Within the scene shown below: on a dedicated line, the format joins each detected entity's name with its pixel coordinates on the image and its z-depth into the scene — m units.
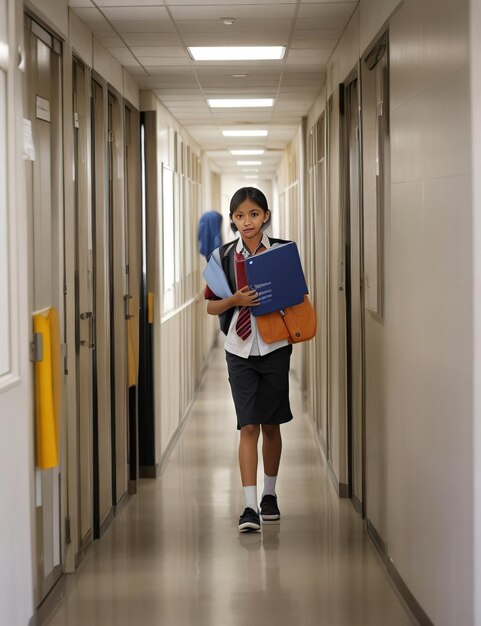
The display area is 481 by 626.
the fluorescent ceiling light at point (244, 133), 11.29
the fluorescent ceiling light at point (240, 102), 8.65
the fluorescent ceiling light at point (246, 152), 14.16
